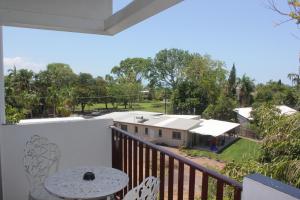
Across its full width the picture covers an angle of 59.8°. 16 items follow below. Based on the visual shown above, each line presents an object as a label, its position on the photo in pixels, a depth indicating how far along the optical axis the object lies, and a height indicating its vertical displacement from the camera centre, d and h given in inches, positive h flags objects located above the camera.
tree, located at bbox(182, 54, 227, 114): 1151.0 +50.5
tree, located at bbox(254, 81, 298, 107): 1043.9 -1.4
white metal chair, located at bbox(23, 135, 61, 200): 99.3 -28.4
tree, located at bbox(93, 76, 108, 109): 1213.7 -8.6
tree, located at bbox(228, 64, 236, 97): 1309.5 +36.0
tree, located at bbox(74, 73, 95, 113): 1112.2 -4.6
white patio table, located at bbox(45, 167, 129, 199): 65.0 -25.9
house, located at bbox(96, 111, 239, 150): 786.8 -121.8
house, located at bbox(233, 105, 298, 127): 935.2 -94.3
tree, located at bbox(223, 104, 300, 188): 140.2 -39.4
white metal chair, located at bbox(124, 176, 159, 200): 54.5 -21.6
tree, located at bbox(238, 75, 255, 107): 1286.9 -9.4
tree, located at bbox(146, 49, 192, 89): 1457.9 +131.5
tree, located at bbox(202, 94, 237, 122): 1025.2 -80.6
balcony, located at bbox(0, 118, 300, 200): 71.1 -24.2
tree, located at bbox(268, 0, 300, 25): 110.0 +34.2
